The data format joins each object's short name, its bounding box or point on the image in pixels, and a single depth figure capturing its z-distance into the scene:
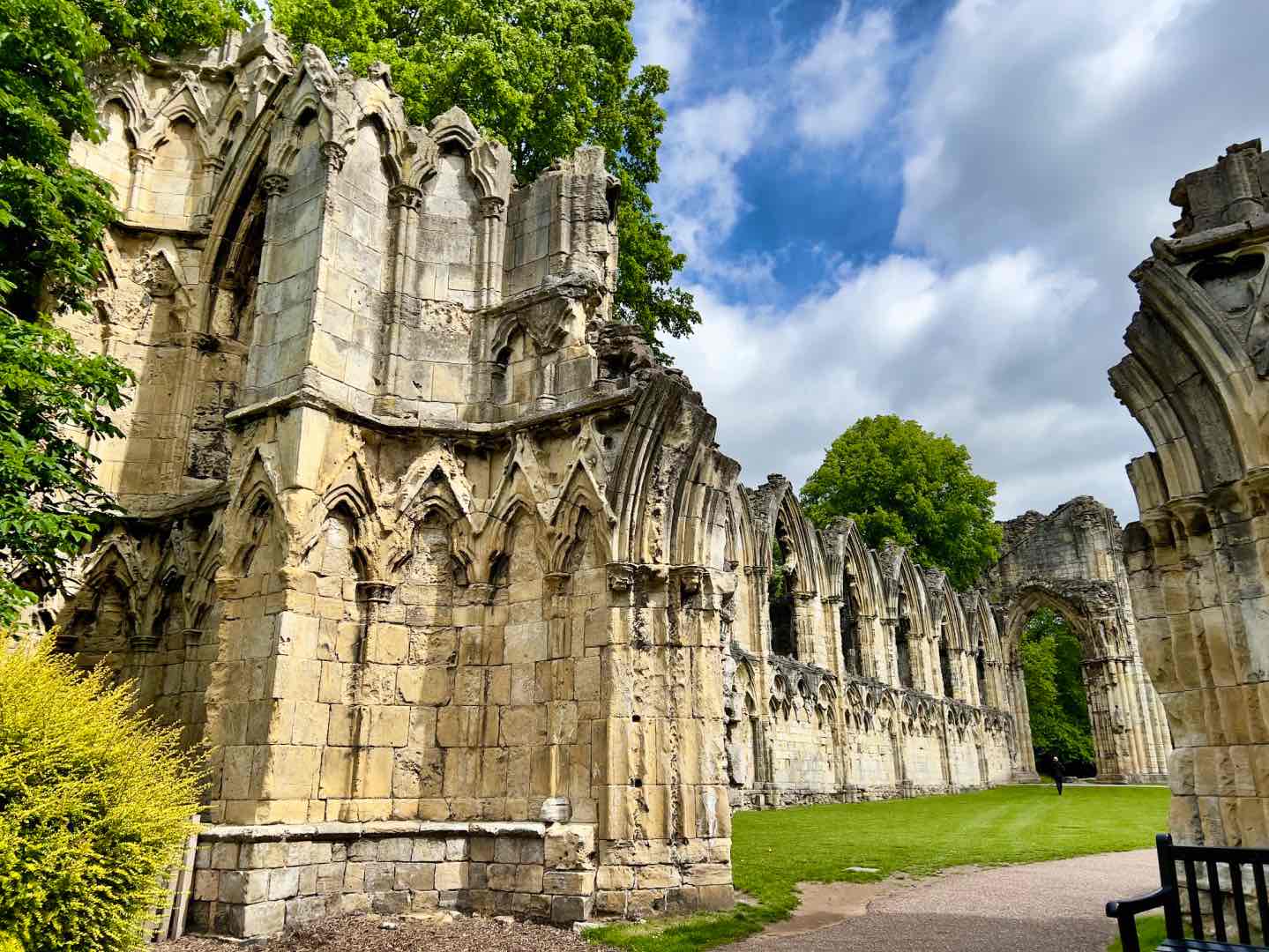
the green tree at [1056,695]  39.72
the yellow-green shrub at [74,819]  5.13
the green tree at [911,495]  35.66
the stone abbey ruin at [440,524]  6.14
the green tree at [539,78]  15.66
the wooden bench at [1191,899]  3.85
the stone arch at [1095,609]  31.44
